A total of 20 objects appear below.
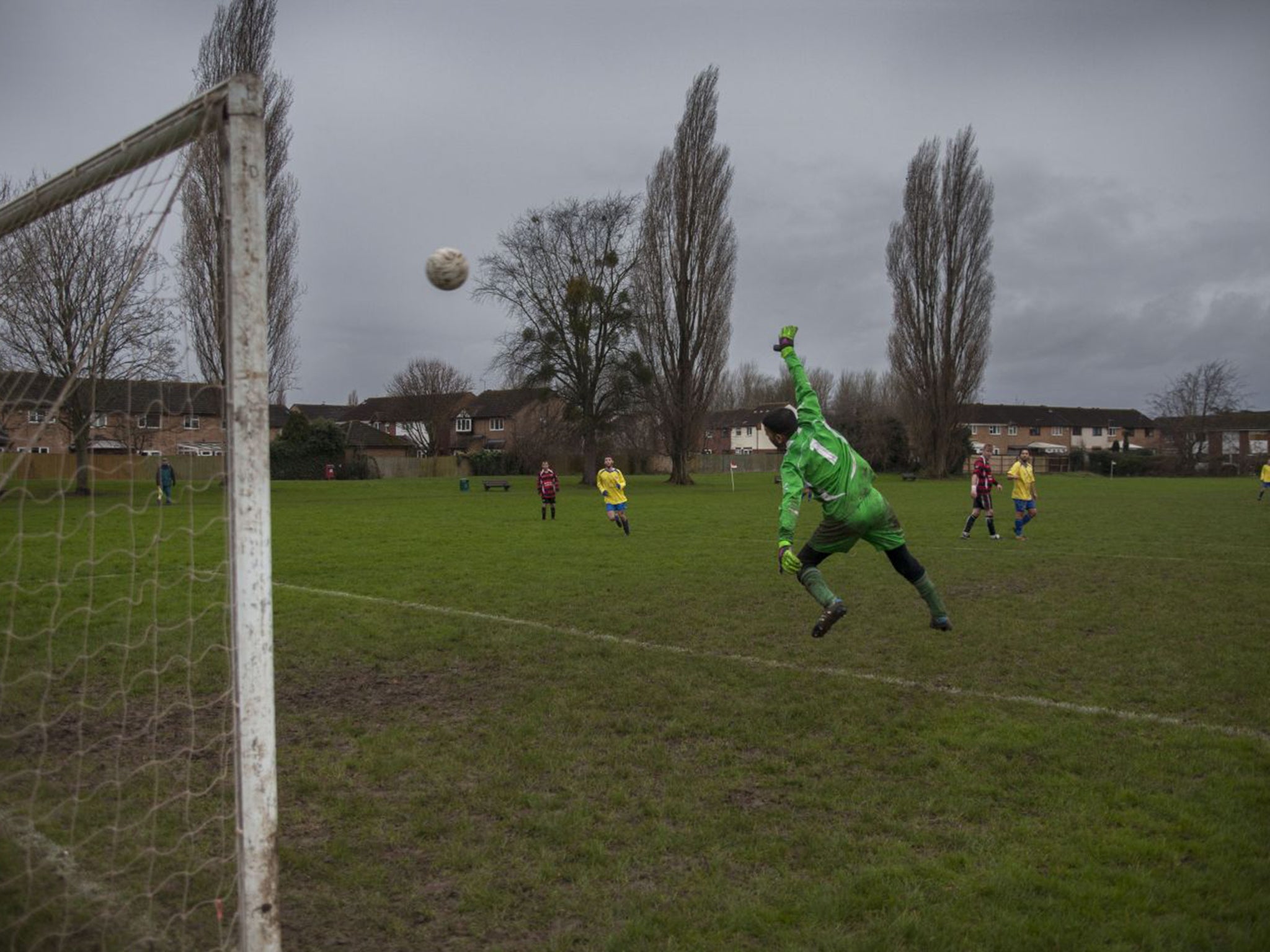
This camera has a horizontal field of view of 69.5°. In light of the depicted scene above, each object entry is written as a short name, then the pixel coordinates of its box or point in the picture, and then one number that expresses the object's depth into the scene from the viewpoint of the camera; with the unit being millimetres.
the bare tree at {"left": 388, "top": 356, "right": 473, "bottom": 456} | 76625
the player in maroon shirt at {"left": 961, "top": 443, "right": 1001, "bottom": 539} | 18719
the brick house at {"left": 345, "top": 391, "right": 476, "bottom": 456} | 76625
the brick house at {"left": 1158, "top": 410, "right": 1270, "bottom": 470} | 65188
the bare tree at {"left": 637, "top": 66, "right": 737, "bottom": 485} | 44562
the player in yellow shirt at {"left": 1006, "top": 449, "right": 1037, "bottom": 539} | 18312
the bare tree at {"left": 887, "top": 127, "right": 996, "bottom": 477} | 54125
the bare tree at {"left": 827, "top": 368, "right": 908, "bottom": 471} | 65812
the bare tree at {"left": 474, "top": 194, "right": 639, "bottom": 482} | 43406
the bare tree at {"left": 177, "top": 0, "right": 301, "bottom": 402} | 32062
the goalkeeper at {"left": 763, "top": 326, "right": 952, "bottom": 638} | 7109
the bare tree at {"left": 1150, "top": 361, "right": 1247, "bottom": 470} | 64812
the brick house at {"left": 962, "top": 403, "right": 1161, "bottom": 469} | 100062
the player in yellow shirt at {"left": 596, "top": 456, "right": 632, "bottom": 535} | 19031
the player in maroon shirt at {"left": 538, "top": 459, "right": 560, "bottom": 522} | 23350
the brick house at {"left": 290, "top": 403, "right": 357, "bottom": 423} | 96244
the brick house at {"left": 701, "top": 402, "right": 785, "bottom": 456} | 97306
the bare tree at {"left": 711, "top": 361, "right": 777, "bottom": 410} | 109188
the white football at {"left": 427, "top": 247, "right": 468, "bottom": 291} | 4414
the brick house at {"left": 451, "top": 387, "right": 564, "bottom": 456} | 44344
